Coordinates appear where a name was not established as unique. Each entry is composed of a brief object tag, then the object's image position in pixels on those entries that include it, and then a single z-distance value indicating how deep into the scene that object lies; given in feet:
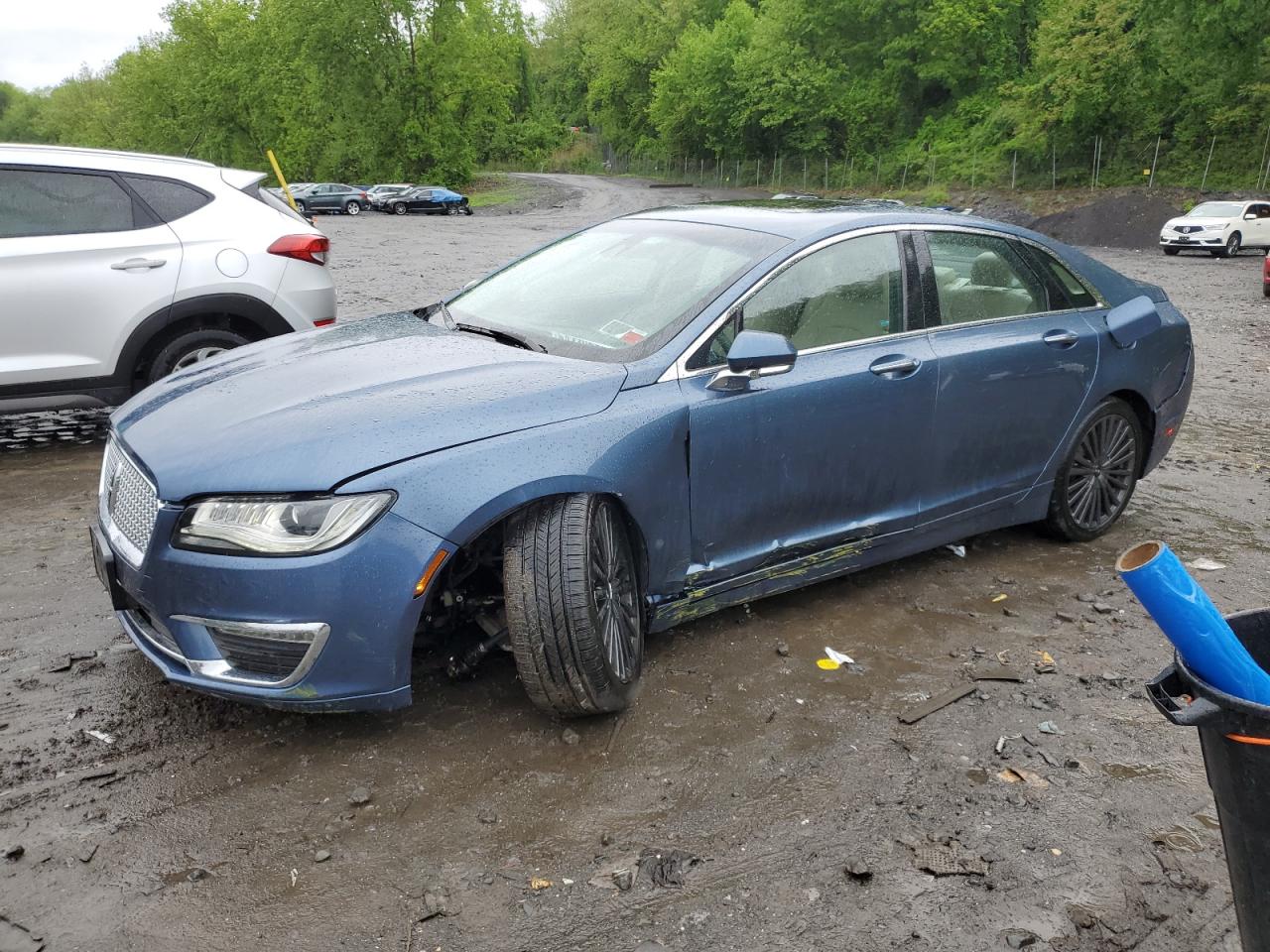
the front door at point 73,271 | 19.74
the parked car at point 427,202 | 147.54
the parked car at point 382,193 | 148.36
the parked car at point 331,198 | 141.59
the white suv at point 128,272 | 19.92
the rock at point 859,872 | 9.09
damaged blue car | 9.88
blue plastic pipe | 5.22
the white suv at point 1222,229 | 86.63
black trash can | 5.55
